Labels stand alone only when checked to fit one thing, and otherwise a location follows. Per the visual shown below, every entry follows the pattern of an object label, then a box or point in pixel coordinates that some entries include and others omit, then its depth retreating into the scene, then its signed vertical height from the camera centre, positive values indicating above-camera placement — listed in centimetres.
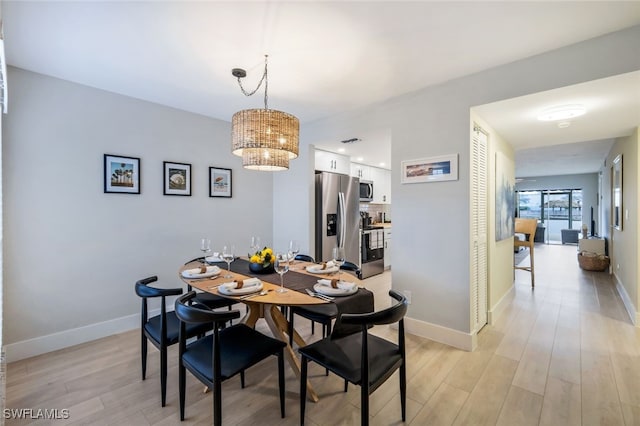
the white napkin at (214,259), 280 -45
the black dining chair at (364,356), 147 -85
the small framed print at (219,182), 380 +43
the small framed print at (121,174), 296 +42
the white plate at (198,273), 224 -48
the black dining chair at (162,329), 191 -83
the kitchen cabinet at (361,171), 557 +85
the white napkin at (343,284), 187 -48
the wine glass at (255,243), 267 -29
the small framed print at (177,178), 339 +43
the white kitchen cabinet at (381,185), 616 +64
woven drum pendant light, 219 +61
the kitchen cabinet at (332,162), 441 +84
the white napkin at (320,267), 243 -47
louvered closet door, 271 -17
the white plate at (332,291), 182 -50
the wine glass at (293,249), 240 -30
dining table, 174 -53
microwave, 570 +46
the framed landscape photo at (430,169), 269 +44
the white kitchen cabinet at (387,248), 584 -73
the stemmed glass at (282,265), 195 -41
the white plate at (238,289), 183 -50
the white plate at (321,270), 235 -48
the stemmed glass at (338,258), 243 -40
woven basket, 546 -96
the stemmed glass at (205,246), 247 -29
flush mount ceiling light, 253 +92
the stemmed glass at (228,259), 230 -37
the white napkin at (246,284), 188 -48
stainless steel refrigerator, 430 -3
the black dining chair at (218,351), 155 -85
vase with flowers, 237 -41
